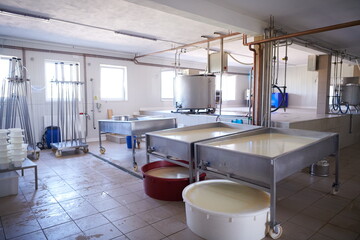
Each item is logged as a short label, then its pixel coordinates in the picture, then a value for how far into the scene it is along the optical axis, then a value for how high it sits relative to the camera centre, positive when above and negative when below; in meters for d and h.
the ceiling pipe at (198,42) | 4.53 +1.29
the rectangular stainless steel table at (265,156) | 1.82 -0.44
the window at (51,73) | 5.87 +0.75
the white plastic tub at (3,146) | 2.92 -0.50
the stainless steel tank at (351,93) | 6.35 +0.25
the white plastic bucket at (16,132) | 3.10 -0.35
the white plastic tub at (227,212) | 1.83 -0.82
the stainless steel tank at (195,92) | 4.87 +0.24
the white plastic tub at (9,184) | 2.93 -0.96
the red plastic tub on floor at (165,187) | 2.66 -0.92
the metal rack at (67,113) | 5.07 -0.22
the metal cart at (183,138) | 2.43 -0.38
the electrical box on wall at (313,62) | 6.02 +1.00
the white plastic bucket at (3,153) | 2.91 -0.58
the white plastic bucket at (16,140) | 3.06 -0.45
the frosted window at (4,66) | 5.26 +0.82
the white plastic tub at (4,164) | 2.93 -0.73
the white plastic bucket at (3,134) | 2.87 -0.35
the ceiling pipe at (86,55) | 5.37 +1.24
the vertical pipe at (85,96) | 6.34 +0.20
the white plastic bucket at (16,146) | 3.07 -0.53
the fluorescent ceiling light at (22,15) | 3.57 +1.34
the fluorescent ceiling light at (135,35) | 4.77 +1.39
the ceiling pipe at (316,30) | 2.85 +0.91
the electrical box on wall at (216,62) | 4.68 +0.79
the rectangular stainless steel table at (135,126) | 4.18 -0.41
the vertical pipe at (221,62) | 4.61 +0.77
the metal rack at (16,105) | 4.58 -0.02
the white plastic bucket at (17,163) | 3.04 -0.73
